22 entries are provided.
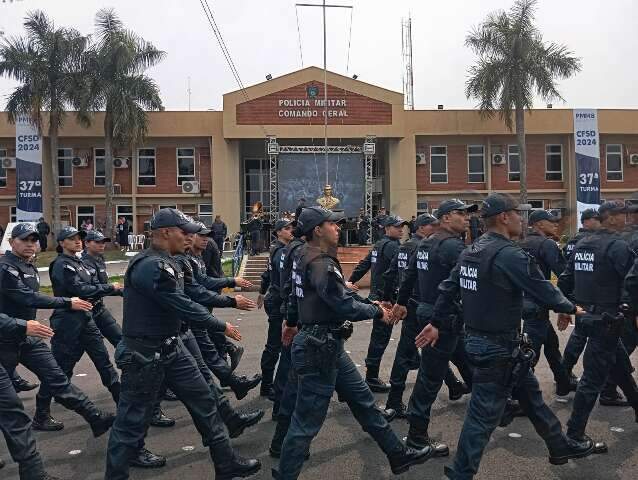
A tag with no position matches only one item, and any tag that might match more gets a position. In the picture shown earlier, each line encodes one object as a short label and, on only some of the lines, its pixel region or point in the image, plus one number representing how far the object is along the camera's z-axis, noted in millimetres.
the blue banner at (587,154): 28969
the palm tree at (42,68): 25609
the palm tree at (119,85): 26078
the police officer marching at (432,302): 4816
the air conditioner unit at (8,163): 30828
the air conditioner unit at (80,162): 30891
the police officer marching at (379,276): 6645
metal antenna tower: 41553
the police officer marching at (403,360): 5695
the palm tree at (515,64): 26500
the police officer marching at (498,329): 3855
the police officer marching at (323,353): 4023
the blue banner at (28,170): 26641
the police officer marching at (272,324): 6594
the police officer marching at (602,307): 4758
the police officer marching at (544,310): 6192
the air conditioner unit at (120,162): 30828
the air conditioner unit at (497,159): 31719
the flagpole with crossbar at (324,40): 23812
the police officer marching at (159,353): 3889
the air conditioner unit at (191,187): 30453
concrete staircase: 18534
